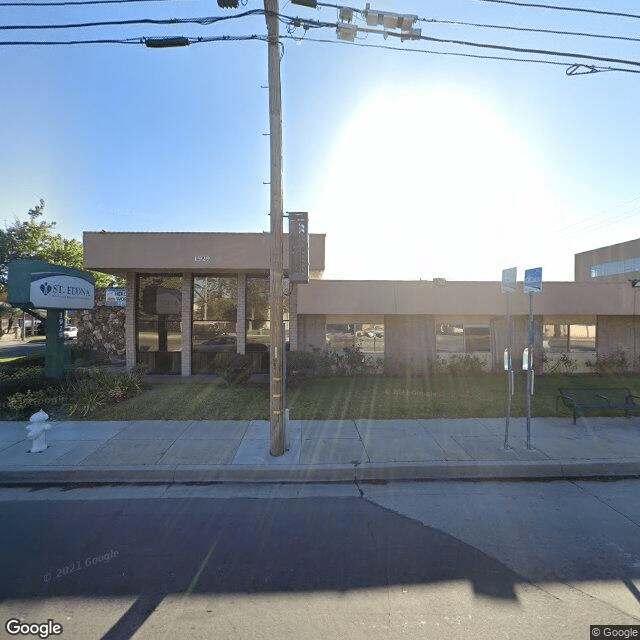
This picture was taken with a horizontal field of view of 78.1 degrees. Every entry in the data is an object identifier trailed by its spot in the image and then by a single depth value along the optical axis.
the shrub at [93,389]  8.73
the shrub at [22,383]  9.13
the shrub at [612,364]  14.32
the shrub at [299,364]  11.50
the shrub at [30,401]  8.39
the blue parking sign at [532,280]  6.29
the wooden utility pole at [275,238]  5.97
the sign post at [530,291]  6.24
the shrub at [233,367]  11.21
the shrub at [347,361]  13.55
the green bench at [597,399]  7.55
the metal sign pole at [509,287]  6.33
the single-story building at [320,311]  12.40
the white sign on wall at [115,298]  19.92
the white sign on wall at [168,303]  13.88
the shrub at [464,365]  14.09
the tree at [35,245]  25.30
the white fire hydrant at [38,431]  5.98
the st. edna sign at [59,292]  8.63
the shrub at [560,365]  14.27
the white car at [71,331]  41.75
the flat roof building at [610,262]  50.88
